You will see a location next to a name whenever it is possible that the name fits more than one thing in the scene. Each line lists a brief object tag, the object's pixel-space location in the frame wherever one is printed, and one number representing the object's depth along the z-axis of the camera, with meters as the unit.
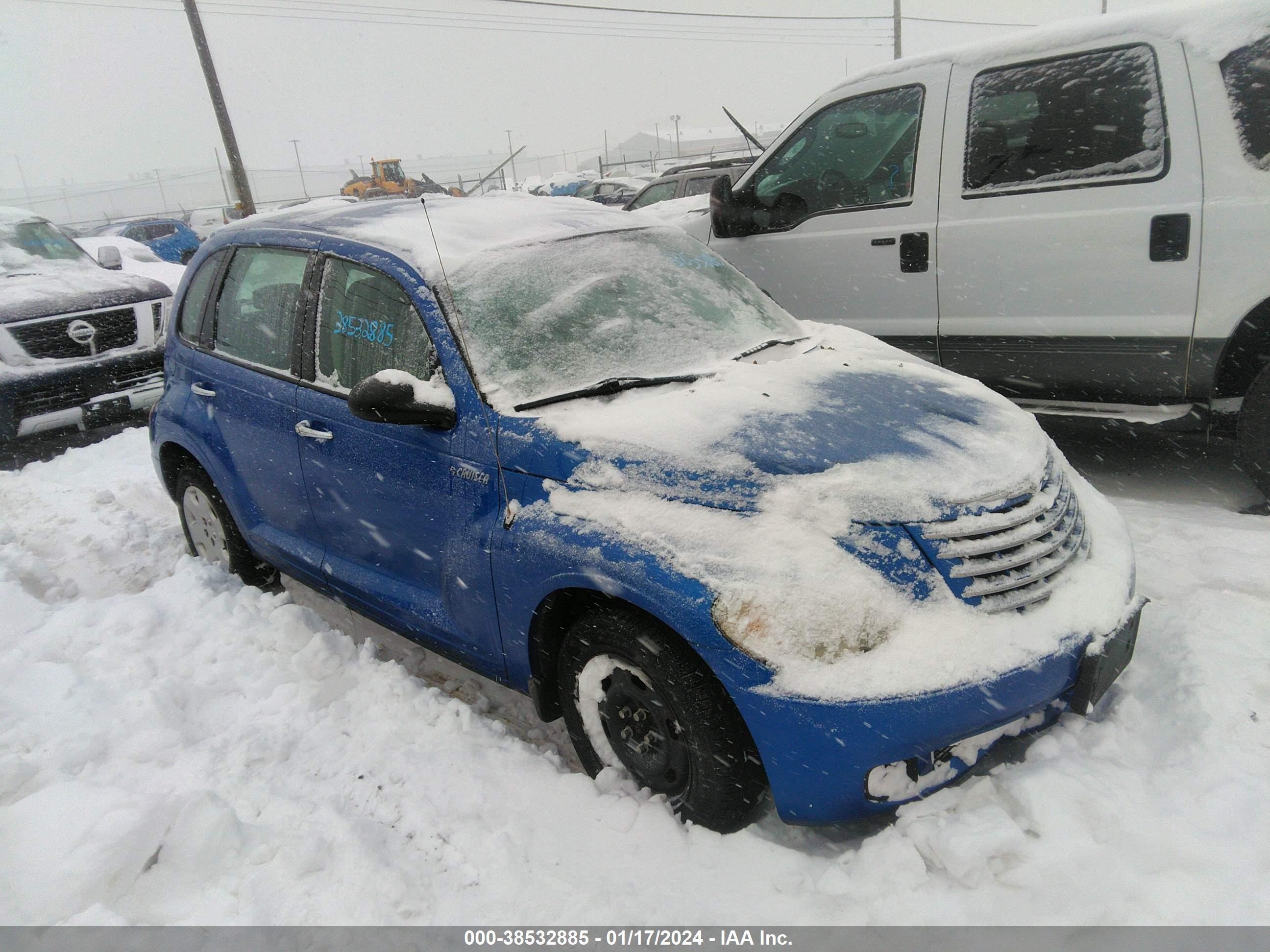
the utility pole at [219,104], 14.71
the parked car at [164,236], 21.30
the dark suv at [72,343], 6.52
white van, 3.77
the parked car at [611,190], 24.44
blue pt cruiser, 2.14
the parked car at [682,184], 14.15
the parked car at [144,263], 11.57
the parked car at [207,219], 26.42
